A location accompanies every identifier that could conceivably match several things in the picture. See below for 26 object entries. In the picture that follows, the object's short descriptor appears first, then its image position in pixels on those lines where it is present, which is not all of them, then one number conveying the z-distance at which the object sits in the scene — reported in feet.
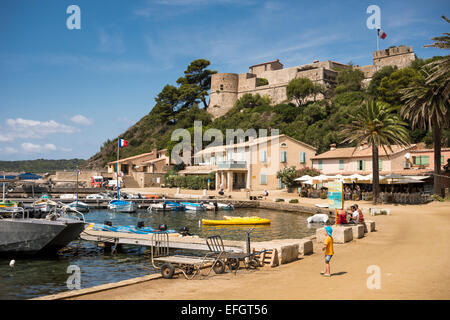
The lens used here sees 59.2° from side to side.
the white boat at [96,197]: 176.65
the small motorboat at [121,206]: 150.20
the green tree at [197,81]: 382.22
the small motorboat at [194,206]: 148.97
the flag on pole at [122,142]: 194.80
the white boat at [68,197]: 170.91
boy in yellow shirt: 39.04
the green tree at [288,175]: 176.04
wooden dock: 61.50
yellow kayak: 110.11
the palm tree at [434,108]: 118.42
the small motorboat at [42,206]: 117.04
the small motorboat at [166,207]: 152.46
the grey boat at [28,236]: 63.16
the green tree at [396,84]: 206.70
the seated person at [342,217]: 69.21
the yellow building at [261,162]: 192.24
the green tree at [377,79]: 253.65
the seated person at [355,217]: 70.64
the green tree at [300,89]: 304.09
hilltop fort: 303.27
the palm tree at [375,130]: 124.88
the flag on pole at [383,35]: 301.84
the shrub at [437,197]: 121.70
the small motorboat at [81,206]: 148.01
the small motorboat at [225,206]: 152.87
